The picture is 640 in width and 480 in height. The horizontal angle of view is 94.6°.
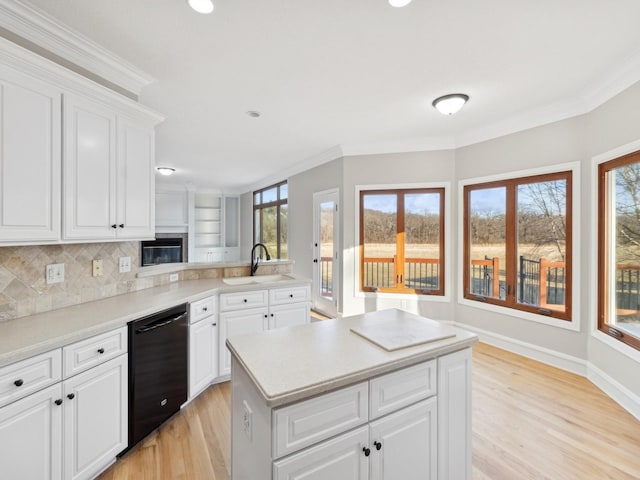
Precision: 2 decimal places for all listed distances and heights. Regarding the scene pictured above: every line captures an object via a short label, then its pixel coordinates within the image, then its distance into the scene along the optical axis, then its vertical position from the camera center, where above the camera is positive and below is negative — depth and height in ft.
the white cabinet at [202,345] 7.89 -2.96
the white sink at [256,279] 10.45 -1.46
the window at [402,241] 13.99 -0.03
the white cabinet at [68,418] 4.28 -2.94
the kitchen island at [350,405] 3.43 -2.19
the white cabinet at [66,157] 5.09 +1.70
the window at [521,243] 10.49 -0.11
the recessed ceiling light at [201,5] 5.53 +4.47
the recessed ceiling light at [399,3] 5.52 +4.49
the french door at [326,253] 15.65 -0.69
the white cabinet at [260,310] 9.11 -2.32
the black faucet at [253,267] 11.30 -1.02
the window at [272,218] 22.23 +1.81
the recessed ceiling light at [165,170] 19.08 +4.56
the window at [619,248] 8.03 -0.22
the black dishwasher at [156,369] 6.19 -2.94
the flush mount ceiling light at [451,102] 9.37 +4.44
